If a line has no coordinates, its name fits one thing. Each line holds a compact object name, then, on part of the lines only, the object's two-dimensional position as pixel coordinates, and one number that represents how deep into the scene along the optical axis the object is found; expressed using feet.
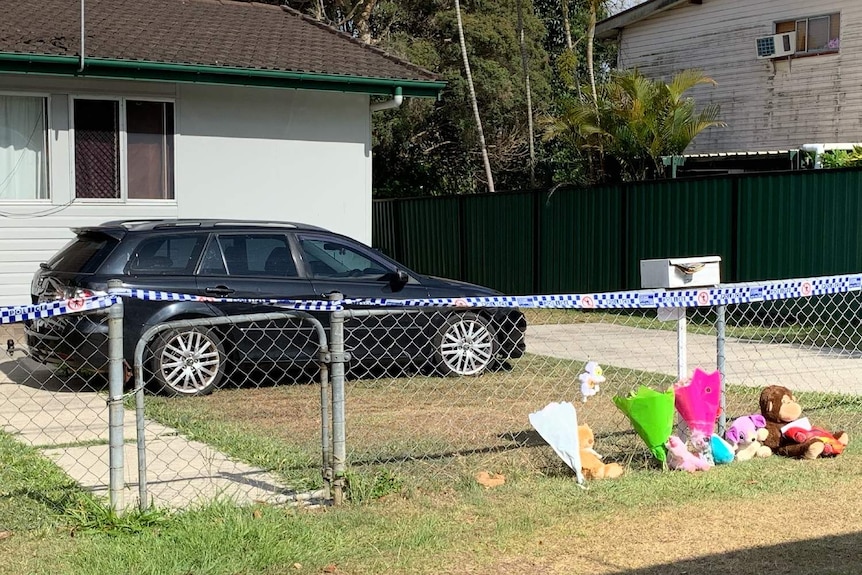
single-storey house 43.60
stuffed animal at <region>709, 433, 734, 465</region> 22.41
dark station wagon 30.63
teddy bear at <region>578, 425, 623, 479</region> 21.24
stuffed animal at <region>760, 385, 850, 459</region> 23.42
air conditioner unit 71.61
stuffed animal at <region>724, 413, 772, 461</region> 23.04
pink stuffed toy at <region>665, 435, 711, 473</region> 21.74
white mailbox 22.22
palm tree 65.57
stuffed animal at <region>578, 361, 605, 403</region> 22.11
